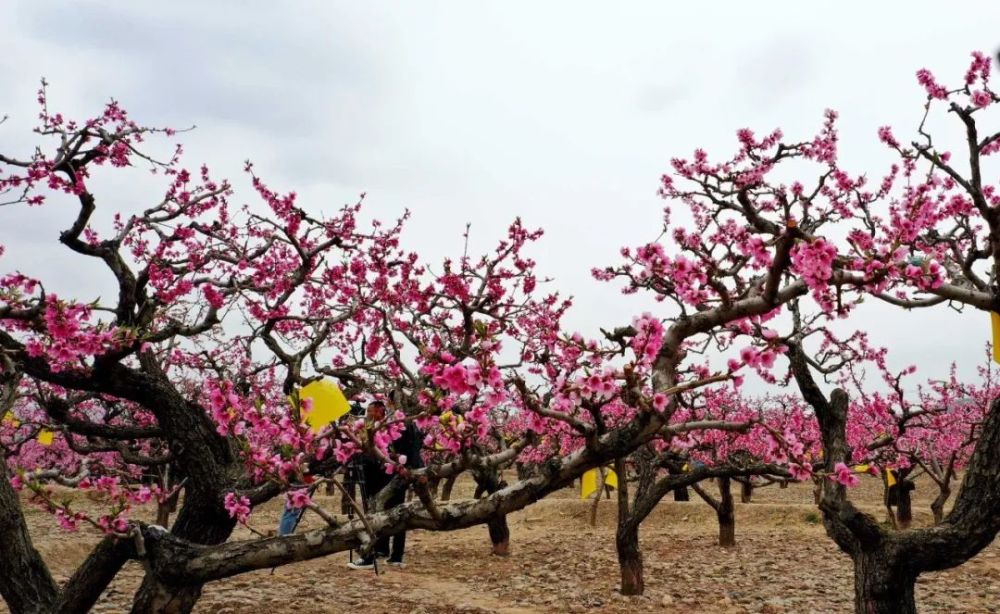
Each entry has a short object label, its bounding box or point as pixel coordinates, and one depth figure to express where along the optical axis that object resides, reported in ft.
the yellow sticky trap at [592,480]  38.82
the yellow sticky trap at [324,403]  16.58
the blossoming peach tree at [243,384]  12.73
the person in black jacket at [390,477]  28.78
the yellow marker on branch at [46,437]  25.57
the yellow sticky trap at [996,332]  14.15
